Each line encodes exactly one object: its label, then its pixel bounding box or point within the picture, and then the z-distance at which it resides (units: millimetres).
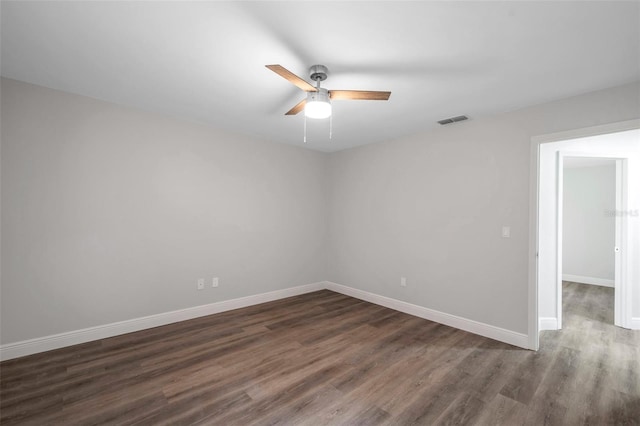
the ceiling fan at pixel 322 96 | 2082
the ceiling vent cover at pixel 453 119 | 3269
